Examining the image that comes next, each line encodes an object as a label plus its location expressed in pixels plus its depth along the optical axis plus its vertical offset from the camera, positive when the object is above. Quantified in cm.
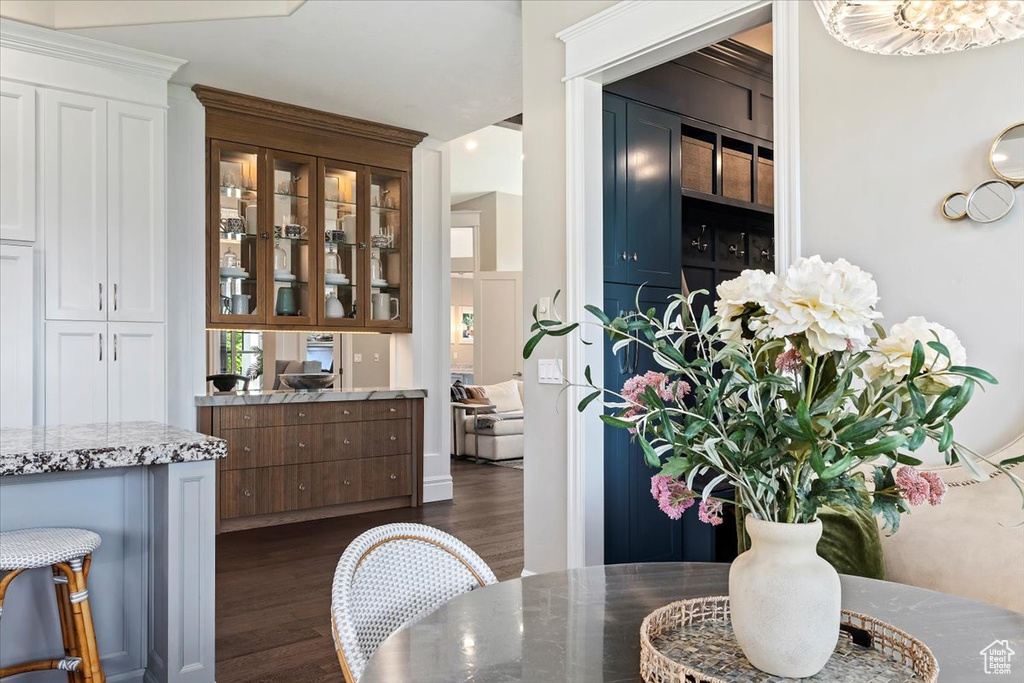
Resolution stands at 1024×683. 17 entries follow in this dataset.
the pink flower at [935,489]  89 -17
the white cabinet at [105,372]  387 -12
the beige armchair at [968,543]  159 -45
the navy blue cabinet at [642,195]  331 +72
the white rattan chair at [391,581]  116 -42
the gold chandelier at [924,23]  142 +65
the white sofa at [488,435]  786 -95
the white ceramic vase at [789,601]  86 -30
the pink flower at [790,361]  85 -2
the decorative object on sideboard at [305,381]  532 -24
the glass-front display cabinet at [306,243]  480 +74
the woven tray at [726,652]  91 -41
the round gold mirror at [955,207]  190 +36
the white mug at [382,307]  547 +31
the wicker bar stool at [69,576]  190 -61
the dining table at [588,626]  98 -43
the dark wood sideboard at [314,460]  464 -75
